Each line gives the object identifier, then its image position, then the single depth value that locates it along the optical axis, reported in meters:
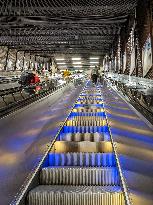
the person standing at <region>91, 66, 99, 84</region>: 20.00
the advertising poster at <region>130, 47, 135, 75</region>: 11.47
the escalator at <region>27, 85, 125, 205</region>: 2.82
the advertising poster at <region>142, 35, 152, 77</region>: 8.45
